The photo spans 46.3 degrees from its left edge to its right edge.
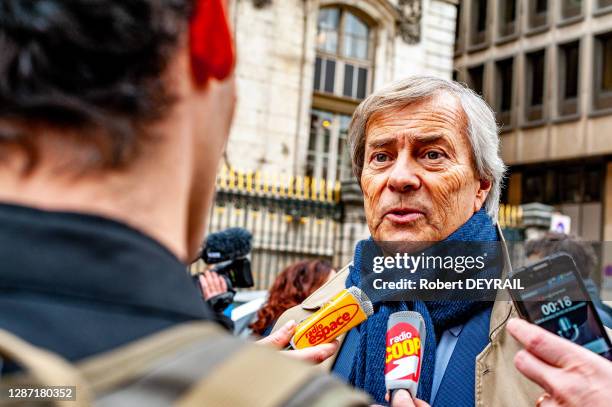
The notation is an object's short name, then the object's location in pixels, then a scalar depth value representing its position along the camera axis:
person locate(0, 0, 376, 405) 0.79
